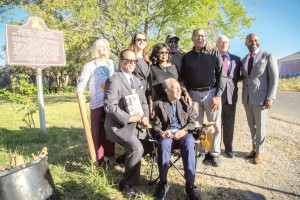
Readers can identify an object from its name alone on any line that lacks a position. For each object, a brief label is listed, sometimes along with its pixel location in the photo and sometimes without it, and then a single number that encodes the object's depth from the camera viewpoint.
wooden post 4.04
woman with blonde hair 4.11
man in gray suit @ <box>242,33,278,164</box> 4.45
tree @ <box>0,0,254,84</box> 12.28
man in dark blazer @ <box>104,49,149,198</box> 3.43
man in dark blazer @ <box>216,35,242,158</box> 4.71
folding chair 3.59
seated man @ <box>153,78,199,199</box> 3.29
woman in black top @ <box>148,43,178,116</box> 4.04
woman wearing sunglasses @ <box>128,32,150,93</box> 4.14
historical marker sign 5.93
